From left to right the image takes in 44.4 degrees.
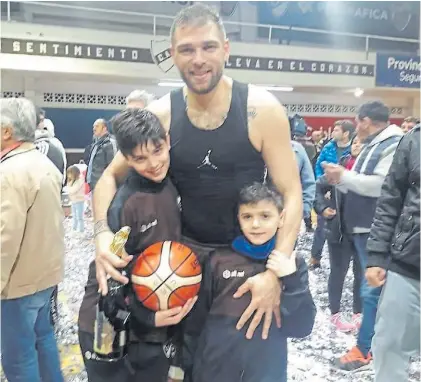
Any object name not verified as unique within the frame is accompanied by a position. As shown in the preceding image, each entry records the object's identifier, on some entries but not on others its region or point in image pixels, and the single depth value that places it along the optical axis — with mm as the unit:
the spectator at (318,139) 9405
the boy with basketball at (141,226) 1683
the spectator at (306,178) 3512
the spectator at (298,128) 4334
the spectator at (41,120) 3457
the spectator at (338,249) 3451
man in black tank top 1670
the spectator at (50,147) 3466
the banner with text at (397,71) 11484
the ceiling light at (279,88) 11172
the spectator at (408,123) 6108
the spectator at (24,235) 2184
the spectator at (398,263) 2043
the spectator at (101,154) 3979
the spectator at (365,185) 3020
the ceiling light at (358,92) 11869
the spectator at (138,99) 3486
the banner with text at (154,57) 8562
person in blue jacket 4652
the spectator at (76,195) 6578
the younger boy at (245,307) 1698
